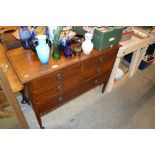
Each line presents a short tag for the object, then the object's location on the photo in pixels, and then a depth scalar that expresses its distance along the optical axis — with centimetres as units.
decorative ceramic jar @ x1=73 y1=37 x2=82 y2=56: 129
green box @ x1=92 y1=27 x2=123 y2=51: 134
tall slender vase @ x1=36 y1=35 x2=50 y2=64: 108
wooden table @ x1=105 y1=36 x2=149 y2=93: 171
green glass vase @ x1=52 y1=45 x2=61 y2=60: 125
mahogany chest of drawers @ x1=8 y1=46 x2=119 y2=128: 115
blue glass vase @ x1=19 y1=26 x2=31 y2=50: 124
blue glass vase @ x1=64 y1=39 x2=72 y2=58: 127
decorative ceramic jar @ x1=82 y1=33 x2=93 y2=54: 129
